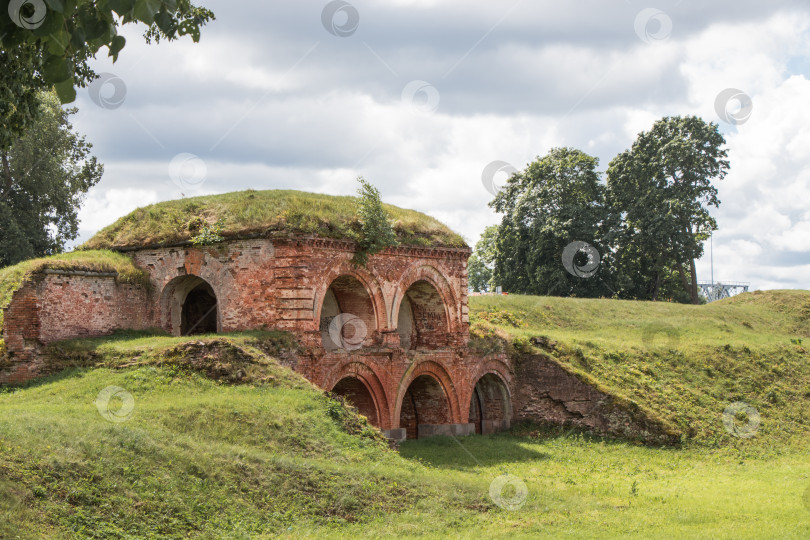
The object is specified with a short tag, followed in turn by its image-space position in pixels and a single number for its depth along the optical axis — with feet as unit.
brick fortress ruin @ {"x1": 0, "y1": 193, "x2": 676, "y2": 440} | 62.64
